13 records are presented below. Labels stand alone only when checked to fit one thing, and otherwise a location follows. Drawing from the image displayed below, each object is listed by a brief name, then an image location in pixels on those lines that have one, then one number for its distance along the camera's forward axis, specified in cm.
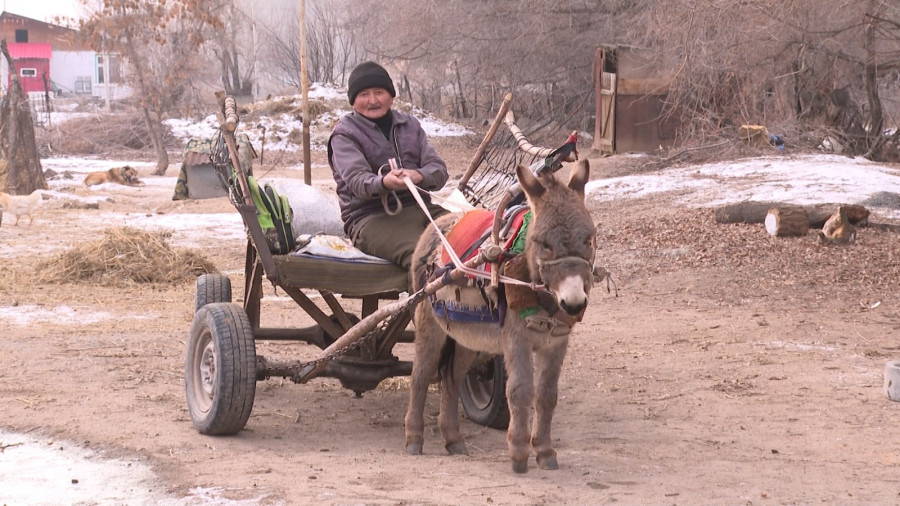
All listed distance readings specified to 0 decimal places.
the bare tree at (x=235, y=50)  4962
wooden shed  2462
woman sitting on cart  616
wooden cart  590
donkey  465
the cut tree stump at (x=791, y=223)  1242
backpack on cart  638
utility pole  1389
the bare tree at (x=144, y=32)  2844
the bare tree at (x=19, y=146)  2116
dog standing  1647
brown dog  2323
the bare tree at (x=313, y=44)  4938
